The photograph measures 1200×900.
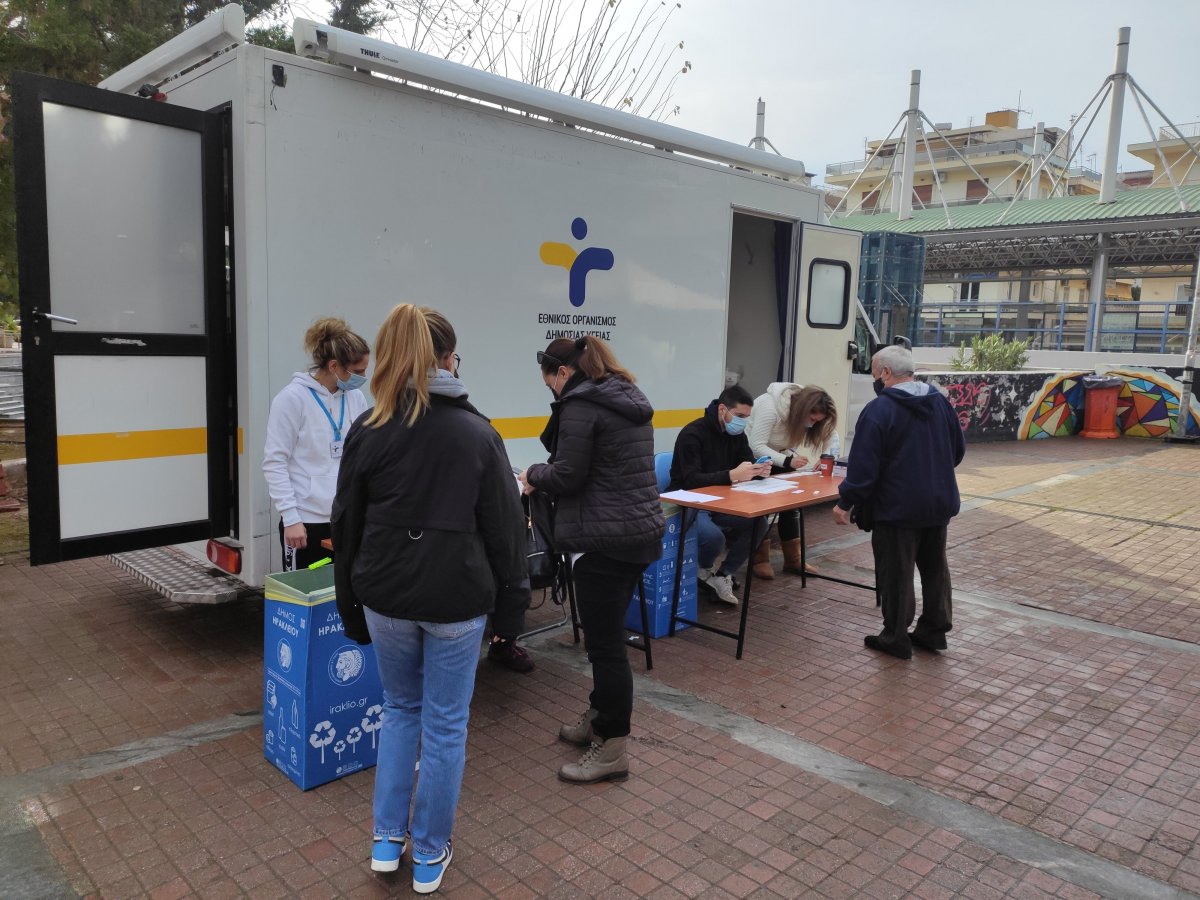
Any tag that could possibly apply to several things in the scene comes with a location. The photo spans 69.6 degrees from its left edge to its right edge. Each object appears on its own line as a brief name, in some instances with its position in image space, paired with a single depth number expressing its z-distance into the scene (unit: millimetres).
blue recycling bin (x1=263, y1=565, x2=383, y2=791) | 3232
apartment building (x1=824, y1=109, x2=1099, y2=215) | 54781
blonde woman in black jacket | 2502
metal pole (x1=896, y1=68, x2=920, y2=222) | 29172
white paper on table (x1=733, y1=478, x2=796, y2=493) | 5236
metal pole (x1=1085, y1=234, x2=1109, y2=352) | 23844
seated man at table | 5133
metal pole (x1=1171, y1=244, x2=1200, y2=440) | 15344
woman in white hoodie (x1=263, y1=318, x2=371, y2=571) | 3898
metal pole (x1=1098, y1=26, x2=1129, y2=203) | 22656
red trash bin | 15938
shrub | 17078
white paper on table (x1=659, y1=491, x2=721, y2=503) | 4848
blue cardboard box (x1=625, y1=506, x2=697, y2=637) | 5066
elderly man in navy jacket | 4715
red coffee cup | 5797
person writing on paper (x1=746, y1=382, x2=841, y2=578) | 5598
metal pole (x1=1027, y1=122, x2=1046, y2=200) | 30938
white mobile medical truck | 3807
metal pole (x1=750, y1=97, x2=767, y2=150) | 24828
